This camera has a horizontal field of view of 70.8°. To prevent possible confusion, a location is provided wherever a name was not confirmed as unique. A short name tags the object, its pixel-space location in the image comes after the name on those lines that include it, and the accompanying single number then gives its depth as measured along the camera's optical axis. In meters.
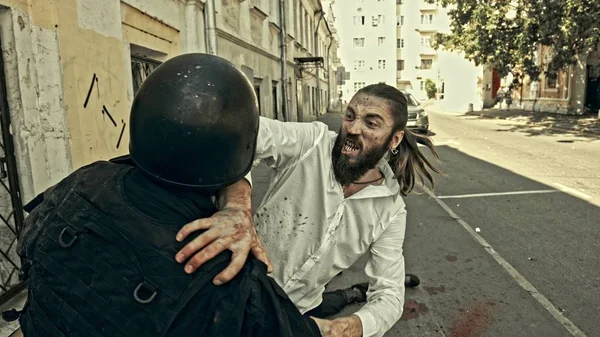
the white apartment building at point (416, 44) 56.47
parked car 14.92
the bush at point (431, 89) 53.16
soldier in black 0.84
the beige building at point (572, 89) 22.06
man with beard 1.89
